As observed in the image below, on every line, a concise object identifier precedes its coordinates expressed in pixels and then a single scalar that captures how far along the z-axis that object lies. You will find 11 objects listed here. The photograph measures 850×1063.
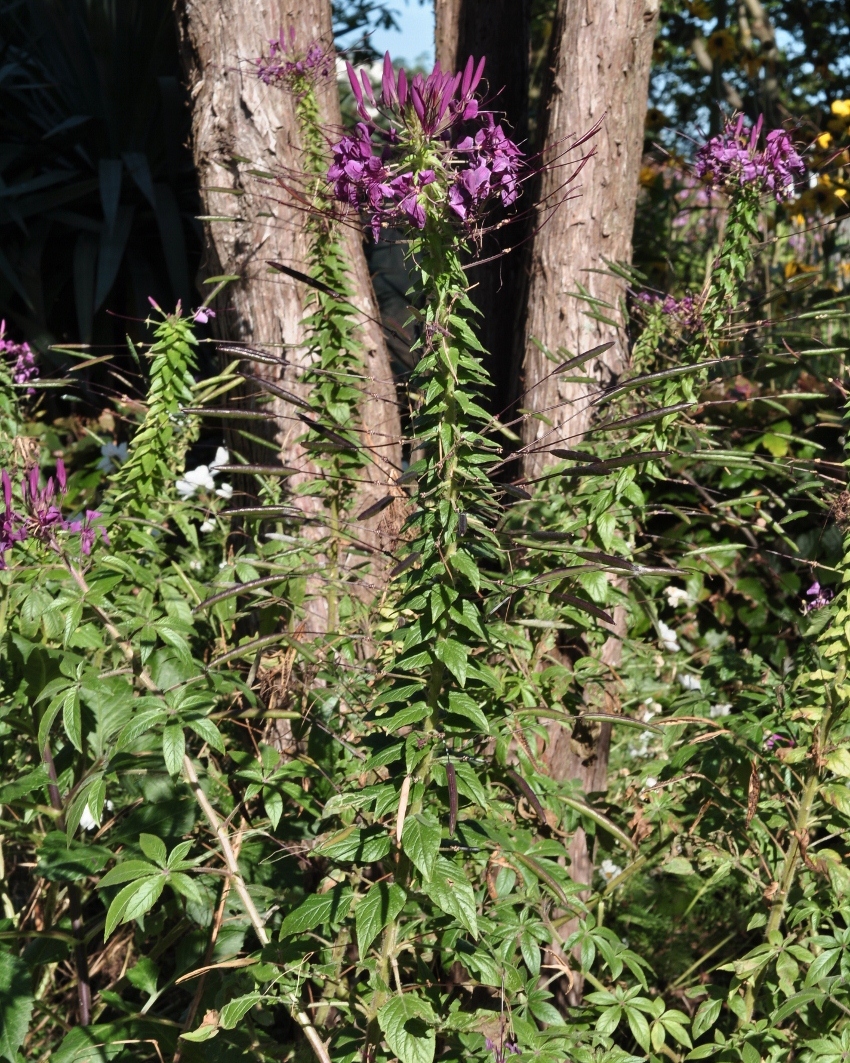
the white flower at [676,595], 2.82
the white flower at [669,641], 2.75
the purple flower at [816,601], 1.78
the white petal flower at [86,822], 2.00
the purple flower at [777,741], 1.61
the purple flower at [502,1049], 1.30
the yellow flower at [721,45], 4.93
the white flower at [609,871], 2.40
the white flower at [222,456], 2.49
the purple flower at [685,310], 1.69
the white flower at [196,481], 2.58
